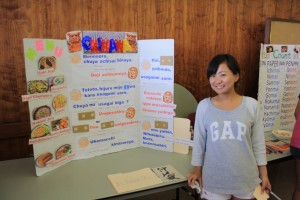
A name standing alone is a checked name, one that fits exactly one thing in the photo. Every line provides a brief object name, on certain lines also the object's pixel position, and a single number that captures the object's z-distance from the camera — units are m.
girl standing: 1.47
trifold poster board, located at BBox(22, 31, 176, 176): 1.66
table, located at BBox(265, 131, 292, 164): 1.96
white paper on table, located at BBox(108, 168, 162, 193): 1.55
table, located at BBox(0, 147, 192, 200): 1.48
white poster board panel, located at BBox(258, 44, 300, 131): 2.58
